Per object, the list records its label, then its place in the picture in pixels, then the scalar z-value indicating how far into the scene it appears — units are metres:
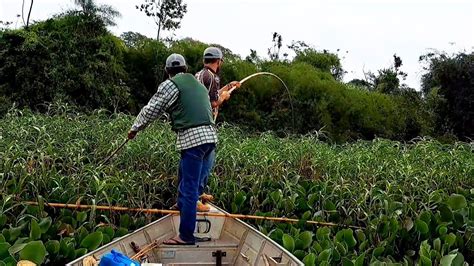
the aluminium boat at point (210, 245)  3.91
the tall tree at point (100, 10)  11.98
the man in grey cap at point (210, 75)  4.88
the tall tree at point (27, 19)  11.40
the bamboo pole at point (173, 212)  4.50
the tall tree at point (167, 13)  14.82
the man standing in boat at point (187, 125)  4.24
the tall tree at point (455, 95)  13.27
